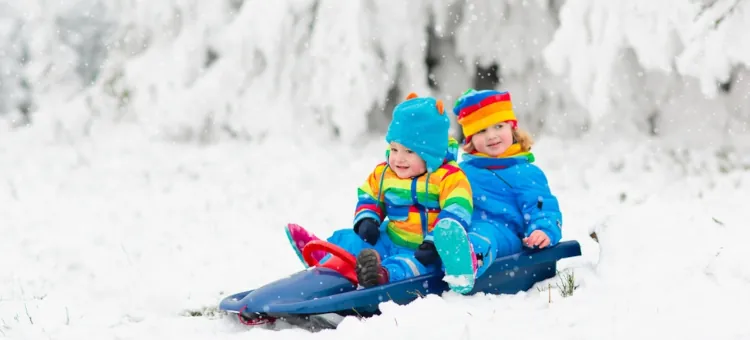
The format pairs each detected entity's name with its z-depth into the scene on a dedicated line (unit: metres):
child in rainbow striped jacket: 7.16
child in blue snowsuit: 7.82
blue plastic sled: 6.62
